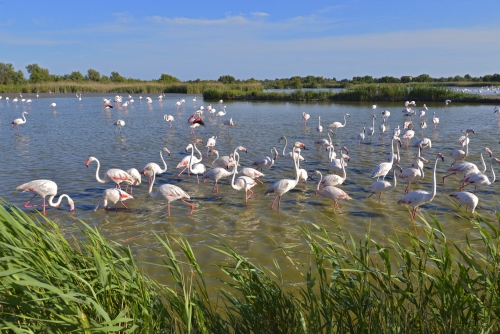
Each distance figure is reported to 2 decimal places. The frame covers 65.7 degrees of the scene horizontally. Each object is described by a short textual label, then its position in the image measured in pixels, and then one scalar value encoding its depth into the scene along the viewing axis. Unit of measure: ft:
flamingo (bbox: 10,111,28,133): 62.36
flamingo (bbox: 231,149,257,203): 27.73
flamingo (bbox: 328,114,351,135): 59.06
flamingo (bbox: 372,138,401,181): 30.99
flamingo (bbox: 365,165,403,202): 26.50
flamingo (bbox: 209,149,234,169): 34.63
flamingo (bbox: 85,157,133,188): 28.84
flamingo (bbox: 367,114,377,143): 53.95
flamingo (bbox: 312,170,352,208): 25.49
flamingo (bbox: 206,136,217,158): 44.72
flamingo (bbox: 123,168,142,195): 30.35
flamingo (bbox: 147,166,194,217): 24.97
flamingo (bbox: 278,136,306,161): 37.24
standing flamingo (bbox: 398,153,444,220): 23.75
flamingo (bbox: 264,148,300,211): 26.30
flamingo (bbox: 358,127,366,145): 49.72
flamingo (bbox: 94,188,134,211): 25.12
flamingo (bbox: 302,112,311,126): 68.80
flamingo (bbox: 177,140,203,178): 35.39
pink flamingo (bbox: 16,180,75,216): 25.36
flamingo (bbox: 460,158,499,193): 27.30
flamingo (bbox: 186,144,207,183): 32.53
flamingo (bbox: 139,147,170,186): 31.24
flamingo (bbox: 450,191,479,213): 23.39
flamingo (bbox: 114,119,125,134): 60.03
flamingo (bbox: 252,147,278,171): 34.40
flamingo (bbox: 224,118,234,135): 64.47
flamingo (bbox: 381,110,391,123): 69.46
